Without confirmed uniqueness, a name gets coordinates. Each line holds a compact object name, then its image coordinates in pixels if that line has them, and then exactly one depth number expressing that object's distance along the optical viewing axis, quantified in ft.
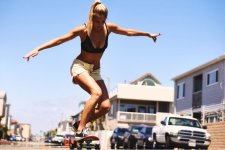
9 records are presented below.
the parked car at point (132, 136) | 78.94
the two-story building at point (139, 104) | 161.99
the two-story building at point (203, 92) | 96.48
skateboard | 17.52
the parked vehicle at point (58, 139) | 144.67
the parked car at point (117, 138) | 89.92
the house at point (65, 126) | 429.38
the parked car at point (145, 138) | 71.94
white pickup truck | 59.88
